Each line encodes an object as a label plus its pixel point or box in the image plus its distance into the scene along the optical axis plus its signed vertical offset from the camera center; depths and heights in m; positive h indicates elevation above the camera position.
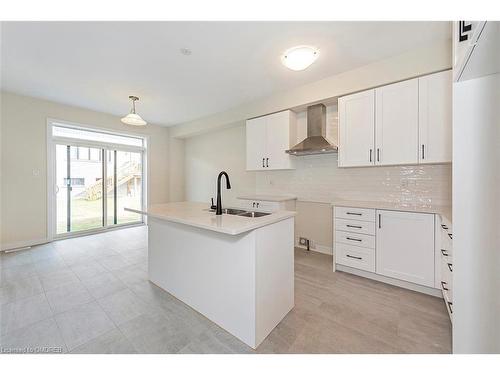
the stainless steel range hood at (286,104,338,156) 2.96 +0.80
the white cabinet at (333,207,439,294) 2.04 -0.66
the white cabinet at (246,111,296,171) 3.39 +0.81
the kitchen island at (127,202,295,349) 1.44 -0.67
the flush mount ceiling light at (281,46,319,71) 2.00 +1.32
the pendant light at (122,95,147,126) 2.97 +0.98
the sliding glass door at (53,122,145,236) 4.09 +0.03
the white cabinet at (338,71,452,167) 2.12 +0.74
